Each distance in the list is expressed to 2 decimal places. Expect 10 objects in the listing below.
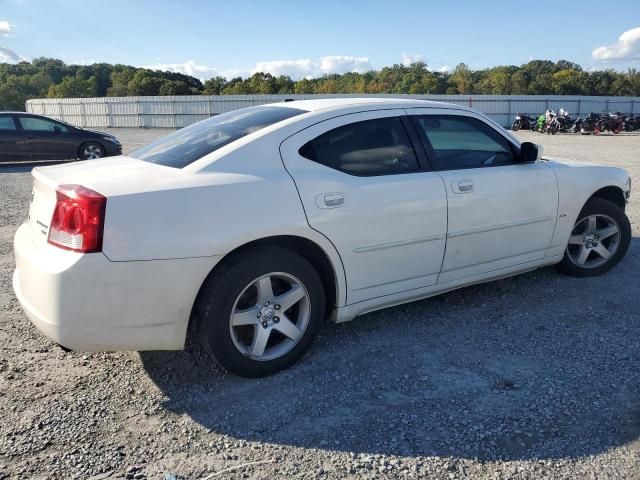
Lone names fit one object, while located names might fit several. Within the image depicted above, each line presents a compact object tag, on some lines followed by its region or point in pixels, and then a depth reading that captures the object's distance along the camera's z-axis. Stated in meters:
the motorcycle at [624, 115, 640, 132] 27.81
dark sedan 13.53
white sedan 2.73
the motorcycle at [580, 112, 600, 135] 26.94
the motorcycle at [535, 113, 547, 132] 27.72
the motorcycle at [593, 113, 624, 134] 26.80
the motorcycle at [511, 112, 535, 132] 29.58
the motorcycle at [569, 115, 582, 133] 27.19
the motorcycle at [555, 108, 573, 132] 27.27
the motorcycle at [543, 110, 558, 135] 26.88
